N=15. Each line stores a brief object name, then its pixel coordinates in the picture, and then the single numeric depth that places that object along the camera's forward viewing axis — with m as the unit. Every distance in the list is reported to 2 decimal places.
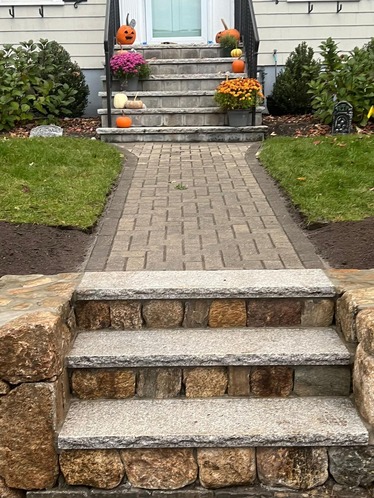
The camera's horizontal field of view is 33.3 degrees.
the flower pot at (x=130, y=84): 8.85
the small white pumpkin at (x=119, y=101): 8.47
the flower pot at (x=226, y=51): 9.50
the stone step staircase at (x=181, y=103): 8.13
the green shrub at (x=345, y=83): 8.05
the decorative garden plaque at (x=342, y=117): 7.66
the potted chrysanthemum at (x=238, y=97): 7.96
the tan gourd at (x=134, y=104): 8.48
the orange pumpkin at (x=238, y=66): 9.00
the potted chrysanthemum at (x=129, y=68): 8.60
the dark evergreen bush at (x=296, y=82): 9.19
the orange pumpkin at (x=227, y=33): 9.54
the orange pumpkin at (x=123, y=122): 8.20
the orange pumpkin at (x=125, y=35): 9.59
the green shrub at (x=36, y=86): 8.47
